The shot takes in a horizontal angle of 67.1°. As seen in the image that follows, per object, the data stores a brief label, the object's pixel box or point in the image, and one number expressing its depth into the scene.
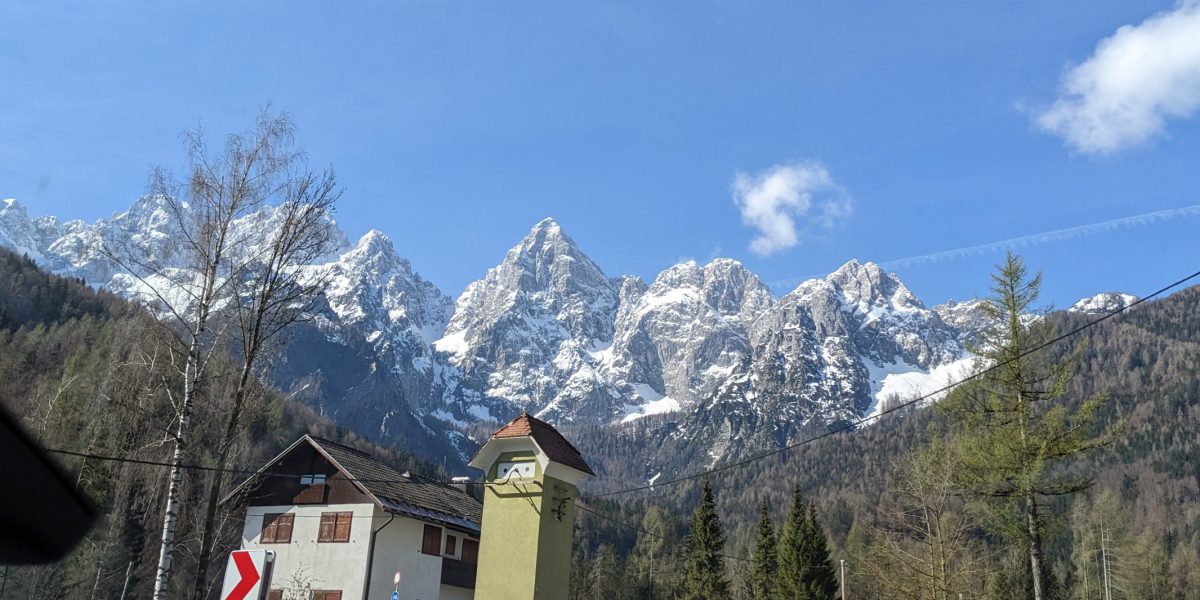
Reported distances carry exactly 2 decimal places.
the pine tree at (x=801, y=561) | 64.50
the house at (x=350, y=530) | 36.69
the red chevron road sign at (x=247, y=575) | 9.23
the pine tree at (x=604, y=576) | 85.62
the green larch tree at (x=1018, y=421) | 27.31
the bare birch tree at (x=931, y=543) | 31.77
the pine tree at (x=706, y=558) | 61.03
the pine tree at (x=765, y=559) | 68.81
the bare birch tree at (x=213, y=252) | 19.38
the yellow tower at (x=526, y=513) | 31.02
